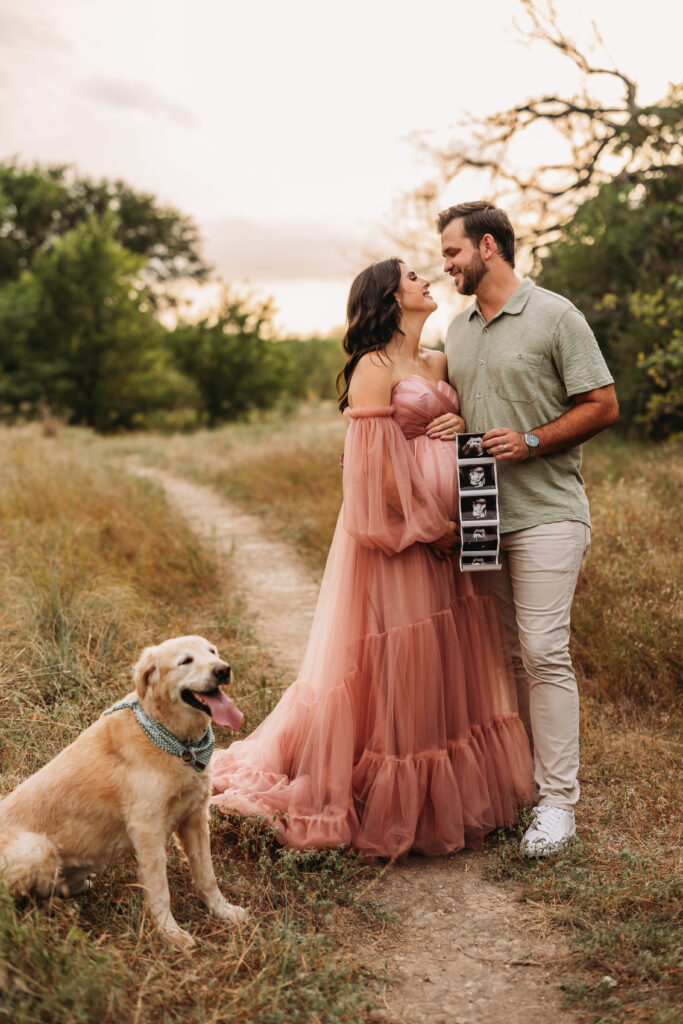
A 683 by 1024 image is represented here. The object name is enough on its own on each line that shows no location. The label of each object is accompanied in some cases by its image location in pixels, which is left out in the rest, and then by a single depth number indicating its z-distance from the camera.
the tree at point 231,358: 27.95
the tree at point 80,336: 27.08
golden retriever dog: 2.67
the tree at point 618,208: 10.28
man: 3.42
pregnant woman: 3.53
